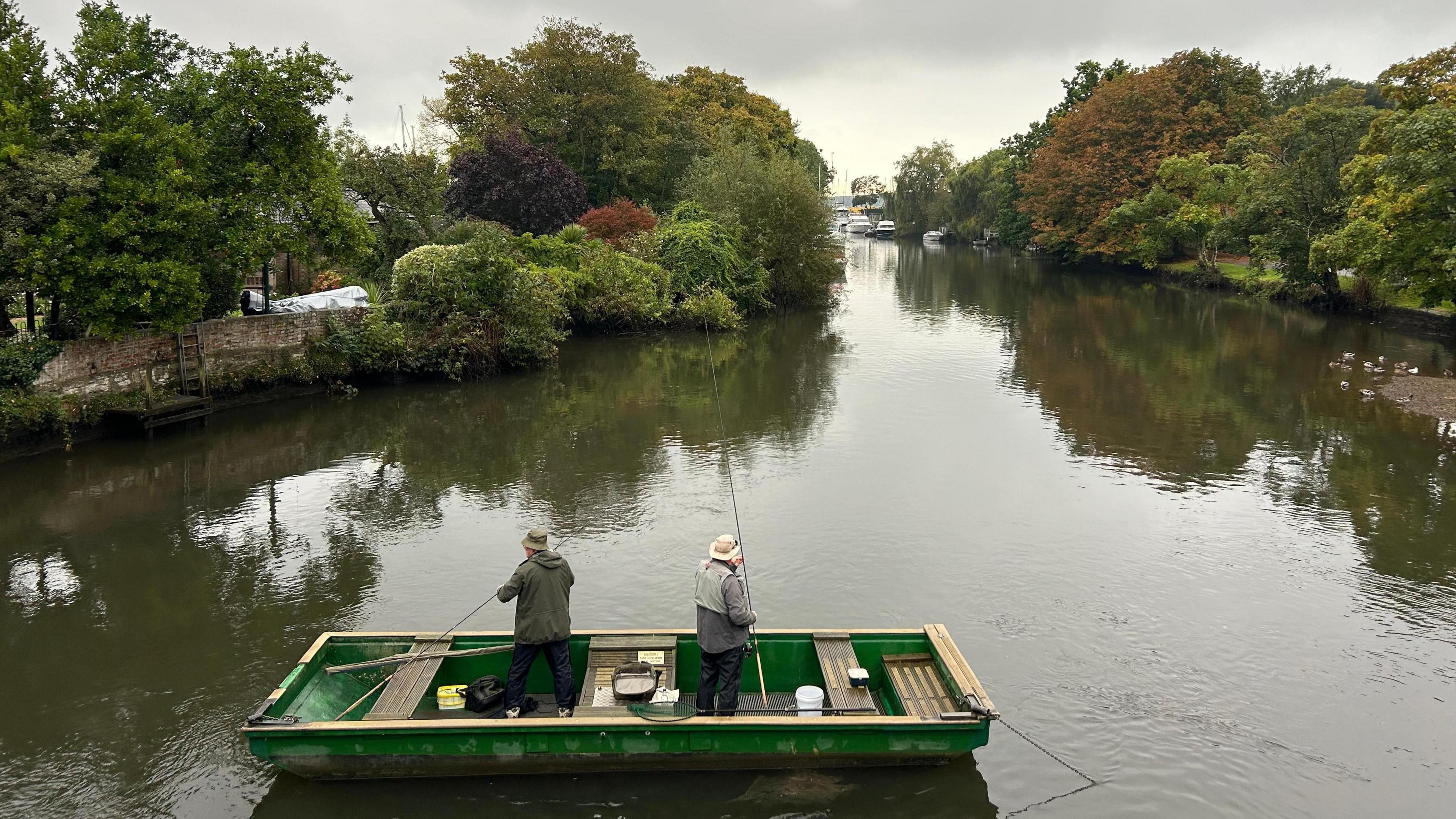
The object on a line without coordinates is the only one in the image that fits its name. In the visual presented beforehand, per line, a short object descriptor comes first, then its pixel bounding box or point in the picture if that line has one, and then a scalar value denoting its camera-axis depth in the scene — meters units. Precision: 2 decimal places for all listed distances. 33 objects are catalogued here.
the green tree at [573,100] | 45.44
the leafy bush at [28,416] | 15.84
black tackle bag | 8.17
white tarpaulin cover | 23.23
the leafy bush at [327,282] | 28.48
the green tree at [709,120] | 51.03
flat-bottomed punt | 7.34
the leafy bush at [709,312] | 32.56
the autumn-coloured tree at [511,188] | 37.66
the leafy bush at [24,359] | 15.95
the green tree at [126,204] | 16.42
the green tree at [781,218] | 37.62
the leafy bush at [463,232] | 30.94
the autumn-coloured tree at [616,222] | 36.53
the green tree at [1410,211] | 26.20
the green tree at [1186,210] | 44.59
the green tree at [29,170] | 15.48
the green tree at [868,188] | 142.12
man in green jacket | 7.95
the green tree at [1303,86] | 69.75
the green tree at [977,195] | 84.88
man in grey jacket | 7.84
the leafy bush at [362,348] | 22.14
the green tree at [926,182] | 104.31
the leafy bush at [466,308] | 23.62
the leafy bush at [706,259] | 33.66
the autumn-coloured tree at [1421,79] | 29.59
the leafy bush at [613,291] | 30.38
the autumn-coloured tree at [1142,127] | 51.09
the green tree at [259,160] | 19.02
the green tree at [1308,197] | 35.16
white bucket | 7.87
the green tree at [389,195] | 31.92
